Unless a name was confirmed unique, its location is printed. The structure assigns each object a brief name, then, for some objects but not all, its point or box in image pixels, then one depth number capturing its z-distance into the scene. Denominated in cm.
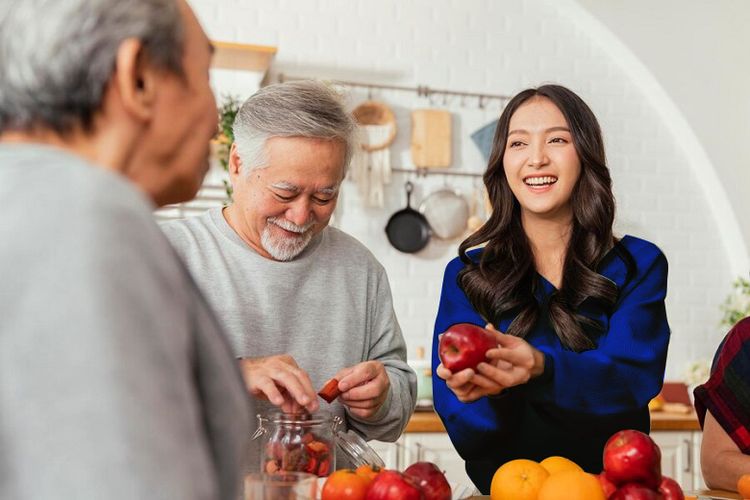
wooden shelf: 391
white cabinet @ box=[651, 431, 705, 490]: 401
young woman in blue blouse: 183
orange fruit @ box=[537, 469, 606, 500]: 132
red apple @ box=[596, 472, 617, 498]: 138
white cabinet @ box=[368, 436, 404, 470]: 375
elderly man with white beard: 191
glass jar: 147
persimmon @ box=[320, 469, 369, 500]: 131
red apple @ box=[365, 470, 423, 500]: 127
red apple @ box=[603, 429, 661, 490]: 137
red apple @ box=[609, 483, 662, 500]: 135
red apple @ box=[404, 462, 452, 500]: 137
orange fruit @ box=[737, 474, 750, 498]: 161
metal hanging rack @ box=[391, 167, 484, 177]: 452
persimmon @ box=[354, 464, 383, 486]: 134
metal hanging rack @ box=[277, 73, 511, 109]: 445
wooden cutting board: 452
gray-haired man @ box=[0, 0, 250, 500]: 53
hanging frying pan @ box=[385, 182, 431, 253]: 444
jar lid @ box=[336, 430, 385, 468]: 175
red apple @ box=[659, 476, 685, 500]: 139
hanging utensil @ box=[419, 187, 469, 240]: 449
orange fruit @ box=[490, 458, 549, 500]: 141
